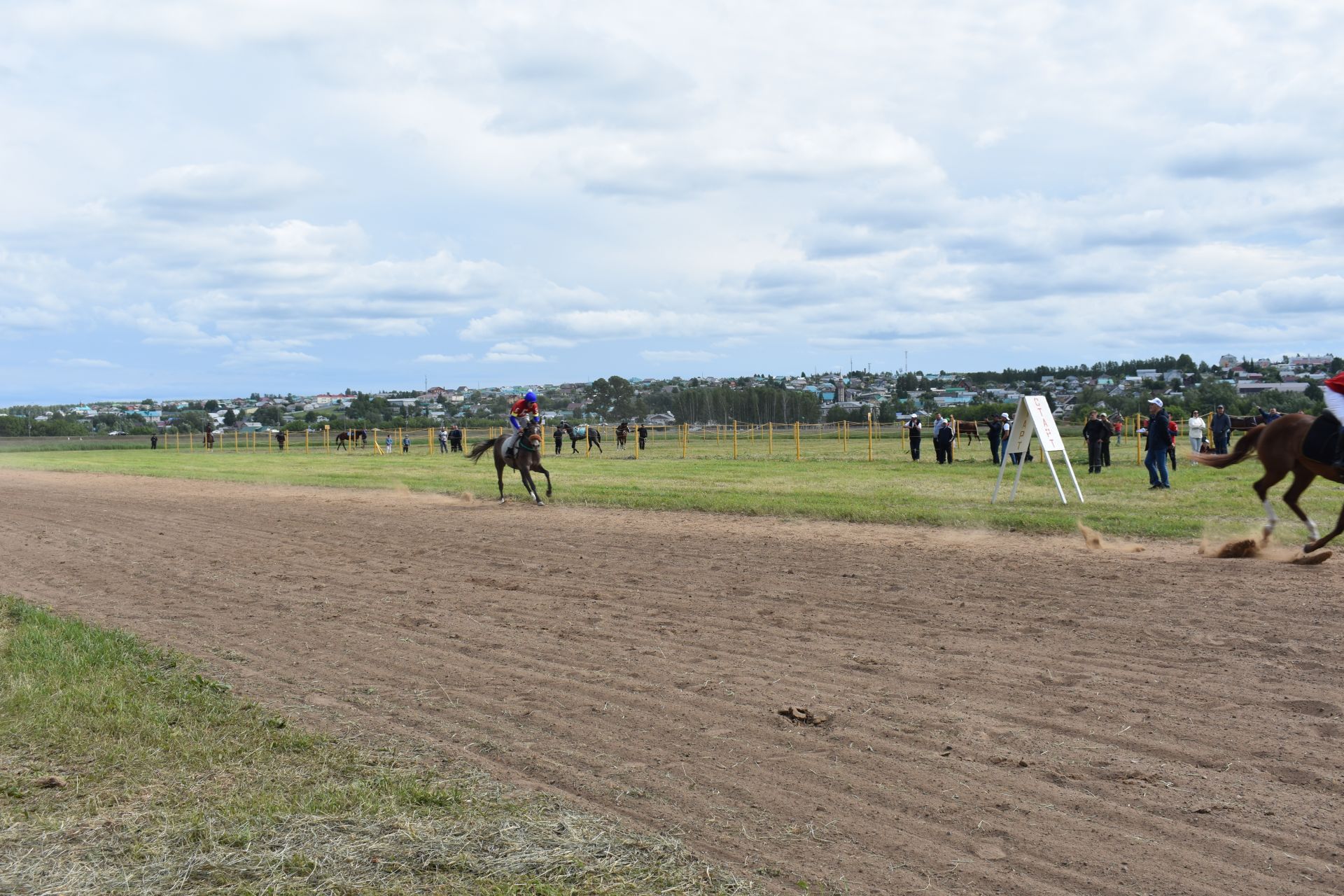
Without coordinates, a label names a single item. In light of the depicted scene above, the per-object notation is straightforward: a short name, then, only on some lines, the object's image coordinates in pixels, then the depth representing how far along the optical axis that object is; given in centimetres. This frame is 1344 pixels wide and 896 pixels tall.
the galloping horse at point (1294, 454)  1163
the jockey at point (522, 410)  2155
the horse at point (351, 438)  6056
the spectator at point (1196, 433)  2934
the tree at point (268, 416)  13212
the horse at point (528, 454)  2177
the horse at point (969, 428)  4481
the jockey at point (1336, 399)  1126
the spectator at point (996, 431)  3262
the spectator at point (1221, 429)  2673
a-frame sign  1775
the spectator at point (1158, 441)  2134
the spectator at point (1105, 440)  2752
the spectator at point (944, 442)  3363
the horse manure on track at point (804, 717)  655
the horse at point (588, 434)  4716
